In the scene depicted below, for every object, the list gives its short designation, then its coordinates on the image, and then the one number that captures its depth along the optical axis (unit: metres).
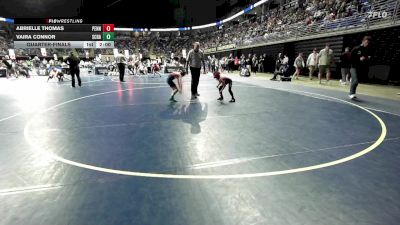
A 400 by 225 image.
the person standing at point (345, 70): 13.30
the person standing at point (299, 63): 17.22
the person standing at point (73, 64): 13.55
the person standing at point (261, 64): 26.71
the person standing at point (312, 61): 16.12
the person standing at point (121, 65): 16.99
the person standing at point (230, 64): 28.56
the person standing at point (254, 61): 25.66
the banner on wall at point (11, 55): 27.53
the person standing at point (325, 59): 14.32
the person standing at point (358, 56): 8.66
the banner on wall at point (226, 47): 38.06
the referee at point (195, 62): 9.88
